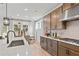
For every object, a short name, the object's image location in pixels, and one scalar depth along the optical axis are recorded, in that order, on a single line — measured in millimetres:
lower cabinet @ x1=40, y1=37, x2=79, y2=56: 1303
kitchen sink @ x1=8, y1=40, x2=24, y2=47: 1081
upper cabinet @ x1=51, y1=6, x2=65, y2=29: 2043
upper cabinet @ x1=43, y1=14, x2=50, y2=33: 2927
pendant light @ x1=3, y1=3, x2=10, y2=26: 1303
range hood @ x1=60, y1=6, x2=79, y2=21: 1421
